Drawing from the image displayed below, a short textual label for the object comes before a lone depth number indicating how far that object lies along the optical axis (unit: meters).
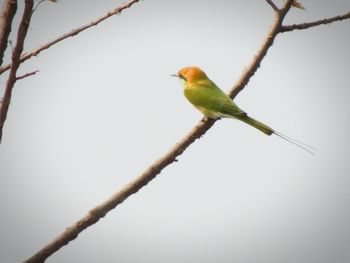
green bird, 9.14
